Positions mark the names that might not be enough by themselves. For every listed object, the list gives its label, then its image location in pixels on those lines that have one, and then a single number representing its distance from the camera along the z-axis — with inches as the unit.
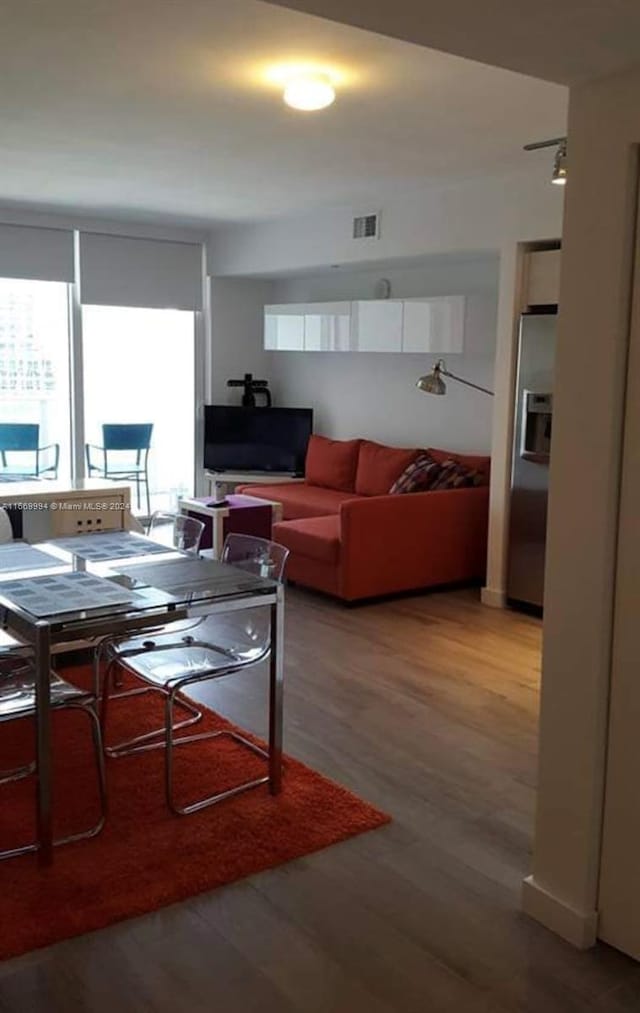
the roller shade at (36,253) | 282.0
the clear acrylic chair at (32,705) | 113.9
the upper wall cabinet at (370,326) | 247.9
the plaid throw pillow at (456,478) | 244.7
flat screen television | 311.3
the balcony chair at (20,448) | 292.4
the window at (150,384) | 310.2
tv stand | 305.9
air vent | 254.8
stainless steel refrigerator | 208.8
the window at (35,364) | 292.4
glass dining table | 107.3
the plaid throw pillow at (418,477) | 246.5
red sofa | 224.4
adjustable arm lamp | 232.1
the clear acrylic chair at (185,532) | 163.0
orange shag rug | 101.7
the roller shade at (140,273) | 297.9
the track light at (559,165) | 145.8
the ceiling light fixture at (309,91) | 146.6
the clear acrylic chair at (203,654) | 125.2
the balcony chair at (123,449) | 305.9
